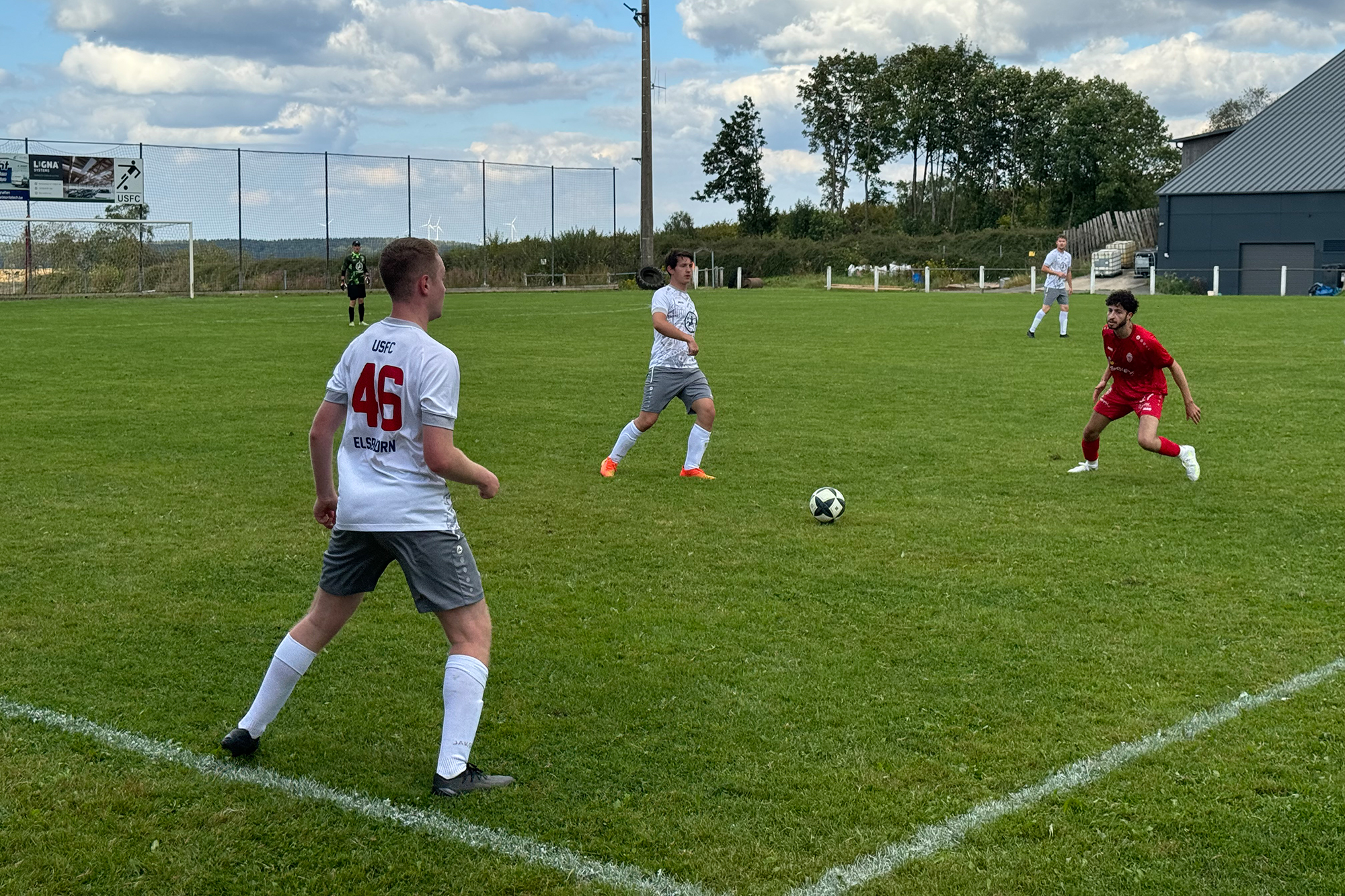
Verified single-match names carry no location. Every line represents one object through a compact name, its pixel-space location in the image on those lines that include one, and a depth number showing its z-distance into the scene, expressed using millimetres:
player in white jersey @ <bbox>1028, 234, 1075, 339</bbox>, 24375
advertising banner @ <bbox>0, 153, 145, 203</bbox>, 39000
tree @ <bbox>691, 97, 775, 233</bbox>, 77125
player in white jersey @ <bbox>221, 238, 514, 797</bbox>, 3979
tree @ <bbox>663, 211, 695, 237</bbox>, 64688
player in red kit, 9352
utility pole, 46344
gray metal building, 47625
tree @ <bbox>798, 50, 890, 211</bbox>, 80750
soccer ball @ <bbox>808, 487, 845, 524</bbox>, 8125
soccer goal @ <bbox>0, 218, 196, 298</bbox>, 41406
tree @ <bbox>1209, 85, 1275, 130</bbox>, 92562
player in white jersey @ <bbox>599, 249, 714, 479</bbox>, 9844
